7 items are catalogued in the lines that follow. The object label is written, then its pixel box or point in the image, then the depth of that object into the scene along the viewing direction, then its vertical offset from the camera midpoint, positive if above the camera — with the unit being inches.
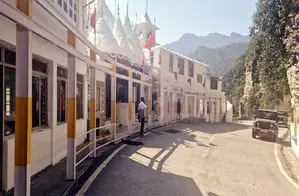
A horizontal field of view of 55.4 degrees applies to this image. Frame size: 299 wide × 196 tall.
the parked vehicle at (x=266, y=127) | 764.6 -72.5
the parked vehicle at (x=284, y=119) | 1199.4 -78.8
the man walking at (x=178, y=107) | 1155.9 -28.0
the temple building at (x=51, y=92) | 172.7 +10.0
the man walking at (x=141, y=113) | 624.0 -28.7
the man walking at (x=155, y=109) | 1058.2 -33.6
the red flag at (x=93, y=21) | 603.8 +166.7
